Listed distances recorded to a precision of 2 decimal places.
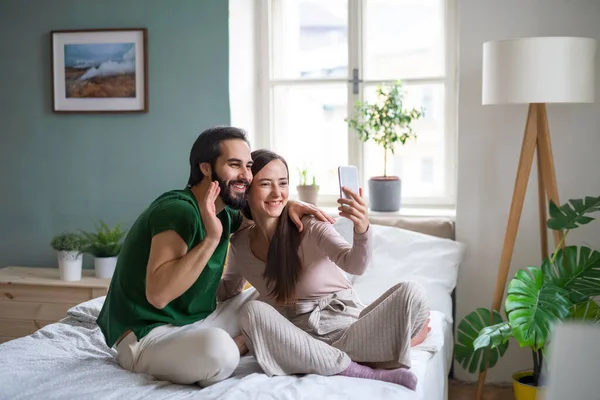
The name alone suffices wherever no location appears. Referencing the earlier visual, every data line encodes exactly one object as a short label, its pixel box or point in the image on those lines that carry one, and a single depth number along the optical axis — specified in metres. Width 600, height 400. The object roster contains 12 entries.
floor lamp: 3.29
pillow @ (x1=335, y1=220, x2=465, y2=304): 3.56
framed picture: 4.26
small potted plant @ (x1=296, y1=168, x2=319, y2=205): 4.16
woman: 2.39
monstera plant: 3.05
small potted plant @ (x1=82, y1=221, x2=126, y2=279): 4.11
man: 2.29
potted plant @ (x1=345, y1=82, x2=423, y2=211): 3.99
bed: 2.21
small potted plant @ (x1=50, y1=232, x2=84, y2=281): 4.05
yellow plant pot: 3.37
